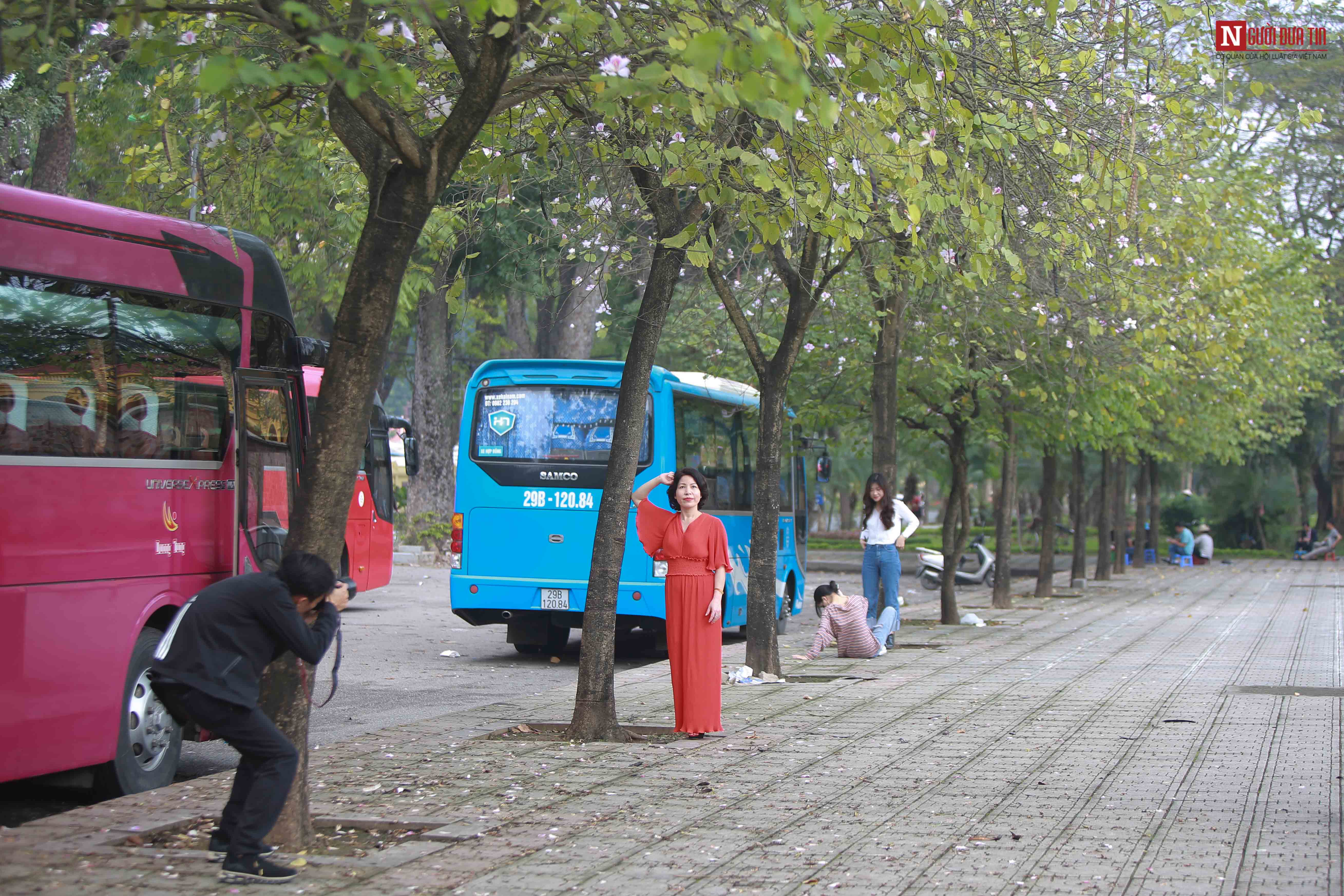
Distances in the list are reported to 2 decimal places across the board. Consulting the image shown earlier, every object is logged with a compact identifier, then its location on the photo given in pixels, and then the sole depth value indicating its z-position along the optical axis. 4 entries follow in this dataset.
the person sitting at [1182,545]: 40.38
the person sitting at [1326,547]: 43.41
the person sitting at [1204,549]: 41.19
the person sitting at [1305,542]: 44.44
